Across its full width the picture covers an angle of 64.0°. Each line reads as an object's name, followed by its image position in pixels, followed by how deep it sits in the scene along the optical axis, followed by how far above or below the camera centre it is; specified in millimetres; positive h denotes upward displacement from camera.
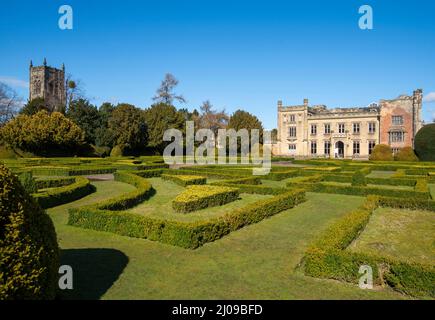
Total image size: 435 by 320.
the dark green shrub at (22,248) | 4453 -1304
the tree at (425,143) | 39125 +566
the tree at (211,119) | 77312 +6930
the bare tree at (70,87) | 59281 +10925
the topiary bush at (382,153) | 42250 -586
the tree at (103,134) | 48812 +2307
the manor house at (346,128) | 51656 +3333
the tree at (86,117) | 49250 +4833
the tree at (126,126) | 48719 +3419
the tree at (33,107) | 50719 +6533
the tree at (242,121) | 66500 +5496
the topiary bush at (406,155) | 40469 -812
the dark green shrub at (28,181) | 14602 -1270
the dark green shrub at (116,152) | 46562 -224
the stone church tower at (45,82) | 80062 +16219
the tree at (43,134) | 39719 +1963
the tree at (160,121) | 54094 +4599
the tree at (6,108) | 58750 +7338
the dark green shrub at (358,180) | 19703 -1789
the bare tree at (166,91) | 61906 +10509
